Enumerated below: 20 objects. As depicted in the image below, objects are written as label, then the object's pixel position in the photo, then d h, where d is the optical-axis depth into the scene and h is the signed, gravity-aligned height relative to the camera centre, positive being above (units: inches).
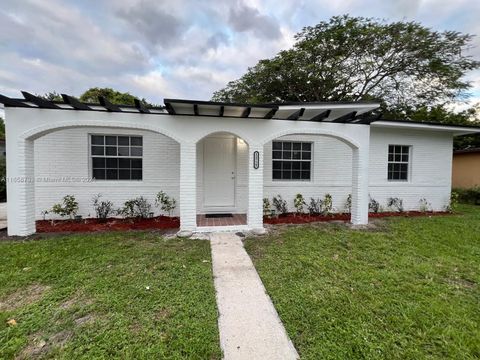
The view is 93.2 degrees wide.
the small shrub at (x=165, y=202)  258.5 -34.9
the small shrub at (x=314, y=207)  289.7 -43.4
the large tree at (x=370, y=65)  483.5 +254.9
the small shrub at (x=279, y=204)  280.1 -38.8
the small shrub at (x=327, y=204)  287.6 -39.1
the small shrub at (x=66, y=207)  236.7 -37.9
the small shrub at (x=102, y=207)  249.3 -39.5
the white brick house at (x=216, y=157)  188.7 +18.3
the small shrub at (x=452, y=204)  324.8 -43.1
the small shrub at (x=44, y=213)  243.4 -45.7
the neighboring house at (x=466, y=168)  452.8 +13.0
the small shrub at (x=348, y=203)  298.6 -39.2
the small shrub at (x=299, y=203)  282.2 -37.3
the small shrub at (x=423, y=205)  320.2 -43.8
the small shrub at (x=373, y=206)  302.7 -43.1
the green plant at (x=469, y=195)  398.3 -37.9
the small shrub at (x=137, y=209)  253.1 -41.8
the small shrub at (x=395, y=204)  310.2 -41.3
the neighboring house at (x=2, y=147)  573.5 +61.1
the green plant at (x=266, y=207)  267.3 -41.6
